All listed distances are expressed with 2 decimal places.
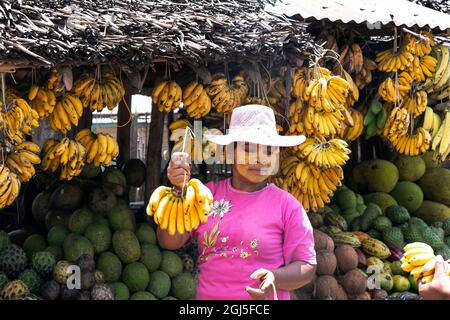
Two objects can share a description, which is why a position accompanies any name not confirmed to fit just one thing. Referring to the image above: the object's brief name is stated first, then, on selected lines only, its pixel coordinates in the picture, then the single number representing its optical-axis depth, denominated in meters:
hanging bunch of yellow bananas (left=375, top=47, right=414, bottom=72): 5.32
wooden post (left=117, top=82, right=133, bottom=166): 5.55
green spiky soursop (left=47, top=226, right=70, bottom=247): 4.59
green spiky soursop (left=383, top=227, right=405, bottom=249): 5.55
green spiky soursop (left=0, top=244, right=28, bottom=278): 4.32
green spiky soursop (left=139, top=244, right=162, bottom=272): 4.58
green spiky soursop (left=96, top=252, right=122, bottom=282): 4.47
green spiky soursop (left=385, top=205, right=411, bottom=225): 5.78
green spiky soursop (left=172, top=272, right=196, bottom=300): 4.59
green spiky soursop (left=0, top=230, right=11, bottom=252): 4.37
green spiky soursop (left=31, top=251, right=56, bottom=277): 4.36
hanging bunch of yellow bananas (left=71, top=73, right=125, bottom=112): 4.20
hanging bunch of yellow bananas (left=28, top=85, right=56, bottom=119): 4.06
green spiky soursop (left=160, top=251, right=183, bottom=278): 4.62
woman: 3.12
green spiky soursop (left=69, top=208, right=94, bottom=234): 4.61
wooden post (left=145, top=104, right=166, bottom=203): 5.12
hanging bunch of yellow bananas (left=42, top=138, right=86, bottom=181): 4.18
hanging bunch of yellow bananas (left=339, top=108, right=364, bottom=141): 5.41
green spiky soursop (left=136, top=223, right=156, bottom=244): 4.70
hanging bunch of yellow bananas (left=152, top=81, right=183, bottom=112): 4.39
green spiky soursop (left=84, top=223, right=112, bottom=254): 4.54
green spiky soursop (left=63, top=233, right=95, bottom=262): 4.42
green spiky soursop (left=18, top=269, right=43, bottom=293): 4.28
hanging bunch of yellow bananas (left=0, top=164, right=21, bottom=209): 3.67
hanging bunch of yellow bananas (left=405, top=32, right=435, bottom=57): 5.36
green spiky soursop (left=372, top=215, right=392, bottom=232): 5.64
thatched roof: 3.77
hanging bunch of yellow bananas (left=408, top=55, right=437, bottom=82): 5.45
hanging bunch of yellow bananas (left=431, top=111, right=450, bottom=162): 5.83
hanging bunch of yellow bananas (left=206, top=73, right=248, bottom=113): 4.48
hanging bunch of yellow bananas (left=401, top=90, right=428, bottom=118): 5.57
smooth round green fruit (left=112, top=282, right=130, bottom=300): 4.42
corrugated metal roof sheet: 5.03
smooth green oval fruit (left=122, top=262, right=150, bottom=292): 4.48
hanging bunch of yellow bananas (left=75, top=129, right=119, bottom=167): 4.38
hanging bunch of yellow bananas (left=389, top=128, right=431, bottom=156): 5.62
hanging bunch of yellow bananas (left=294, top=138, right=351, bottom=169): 4.66
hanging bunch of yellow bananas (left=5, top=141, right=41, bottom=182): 3.91
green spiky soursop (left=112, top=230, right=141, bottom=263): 4.53
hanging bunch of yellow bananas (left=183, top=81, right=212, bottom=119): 4.46
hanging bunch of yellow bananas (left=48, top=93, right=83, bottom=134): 4.17
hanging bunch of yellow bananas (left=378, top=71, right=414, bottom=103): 5.38
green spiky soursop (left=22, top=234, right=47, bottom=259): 4.57
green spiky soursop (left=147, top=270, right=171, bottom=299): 4.51
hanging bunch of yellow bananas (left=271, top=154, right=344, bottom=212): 4.82
